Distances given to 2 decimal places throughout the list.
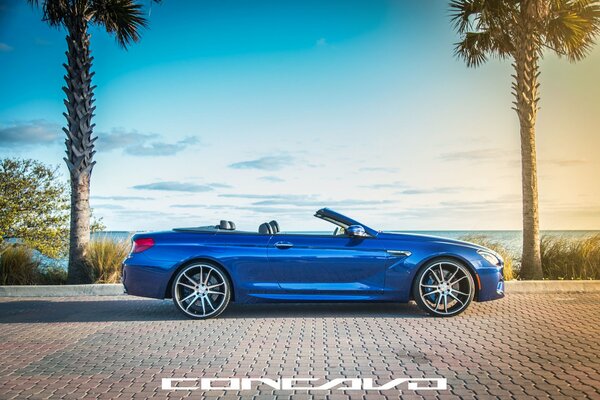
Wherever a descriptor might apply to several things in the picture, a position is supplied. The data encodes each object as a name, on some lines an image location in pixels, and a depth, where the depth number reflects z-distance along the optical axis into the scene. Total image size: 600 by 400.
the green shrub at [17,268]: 13.55
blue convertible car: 8.59
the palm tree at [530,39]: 13.92
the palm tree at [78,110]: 13.62
